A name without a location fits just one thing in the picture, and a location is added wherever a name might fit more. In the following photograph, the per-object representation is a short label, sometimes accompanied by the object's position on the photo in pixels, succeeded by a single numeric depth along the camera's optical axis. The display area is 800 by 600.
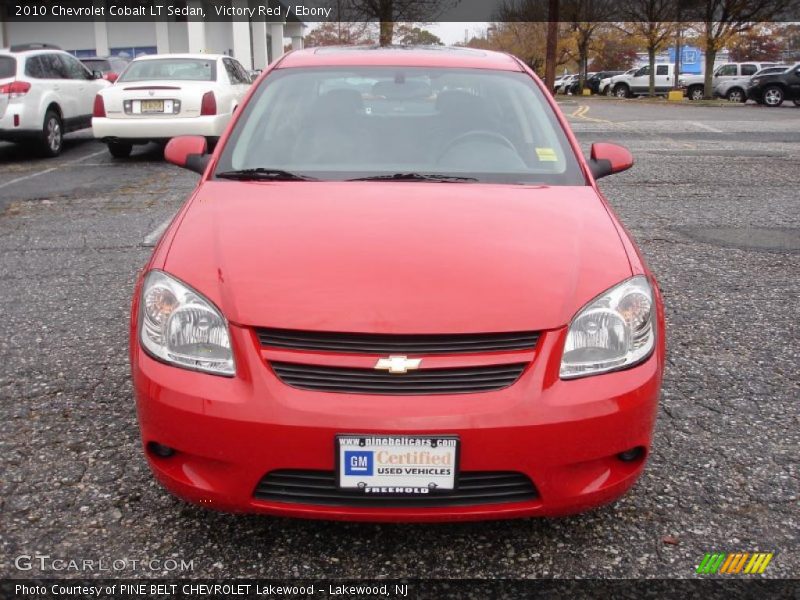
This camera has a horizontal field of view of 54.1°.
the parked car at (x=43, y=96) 10.60
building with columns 32.88
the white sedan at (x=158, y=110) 10.48
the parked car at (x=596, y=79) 47.03
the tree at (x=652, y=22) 35.94
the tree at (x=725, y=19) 30.50
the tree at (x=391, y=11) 35.66
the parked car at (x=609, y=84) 41.72
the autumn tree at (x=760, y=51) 50.28
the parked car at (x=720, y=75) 34.78
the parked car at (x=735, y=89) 30.66
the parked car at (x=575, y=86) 49.47
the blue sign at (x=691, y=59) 51.53
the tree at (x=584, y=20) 45.15
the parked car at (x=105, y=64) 19.09
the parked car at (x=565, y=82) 53.19
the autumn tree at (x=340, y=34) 41.81
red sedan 2.03
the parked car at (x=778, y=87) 25.78
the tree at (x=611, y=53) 46.81
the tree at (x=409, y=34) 41.31
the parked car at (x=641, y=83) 41.38
